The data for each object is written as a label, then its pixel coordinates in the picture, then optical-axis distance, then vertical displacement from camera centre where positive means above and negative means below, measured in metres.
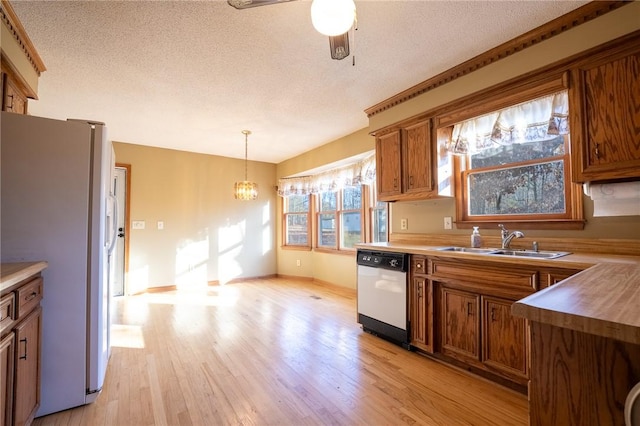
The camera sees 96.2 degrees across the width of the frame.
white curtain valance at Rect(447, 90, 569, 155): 2.02 +0.74
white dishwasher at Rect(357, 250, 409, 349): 2.52 -0.71
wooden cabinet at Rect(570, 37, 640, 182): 1.66 +0.62
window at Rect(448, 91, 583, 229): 2.12 +0.44
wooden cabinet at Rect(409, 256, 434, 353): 2.34 -0.73
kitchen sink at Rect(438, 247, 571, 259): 2.04 -0.25
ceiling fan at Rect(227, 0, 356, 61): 1.22 +0.89
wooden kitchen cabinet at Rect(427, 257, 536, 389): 1.83 -0.69
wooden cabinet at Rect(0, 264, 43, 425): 1.26 -0.60
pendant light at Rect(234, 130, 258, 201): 4.22 +0.45
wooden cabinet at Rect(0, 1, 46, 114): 1.79 +1.12
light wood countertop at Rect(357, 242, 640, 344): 0.61 -0.22
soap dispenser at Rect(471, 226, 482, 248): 2.47 -0.17
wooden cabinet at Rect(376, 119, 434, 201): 2.76 +0.58
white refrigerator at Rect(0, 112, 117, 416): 1.63 -0.05
